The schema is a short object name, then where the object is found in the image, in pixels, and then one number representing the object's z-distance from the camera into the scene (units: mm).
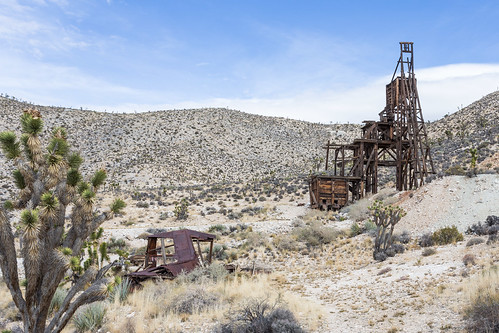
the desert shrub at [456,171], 26350
